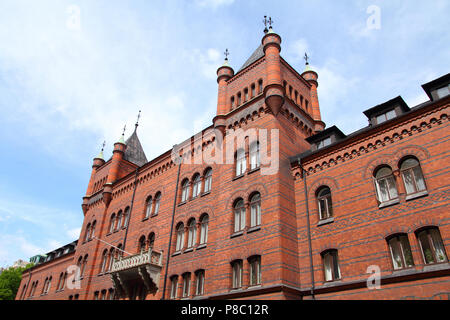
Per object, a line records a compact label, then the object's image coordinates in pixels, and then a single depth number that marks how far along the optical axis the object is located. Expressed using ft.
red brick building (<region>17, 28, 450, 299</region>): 50.16
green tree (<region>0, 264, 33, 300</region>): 184.55
